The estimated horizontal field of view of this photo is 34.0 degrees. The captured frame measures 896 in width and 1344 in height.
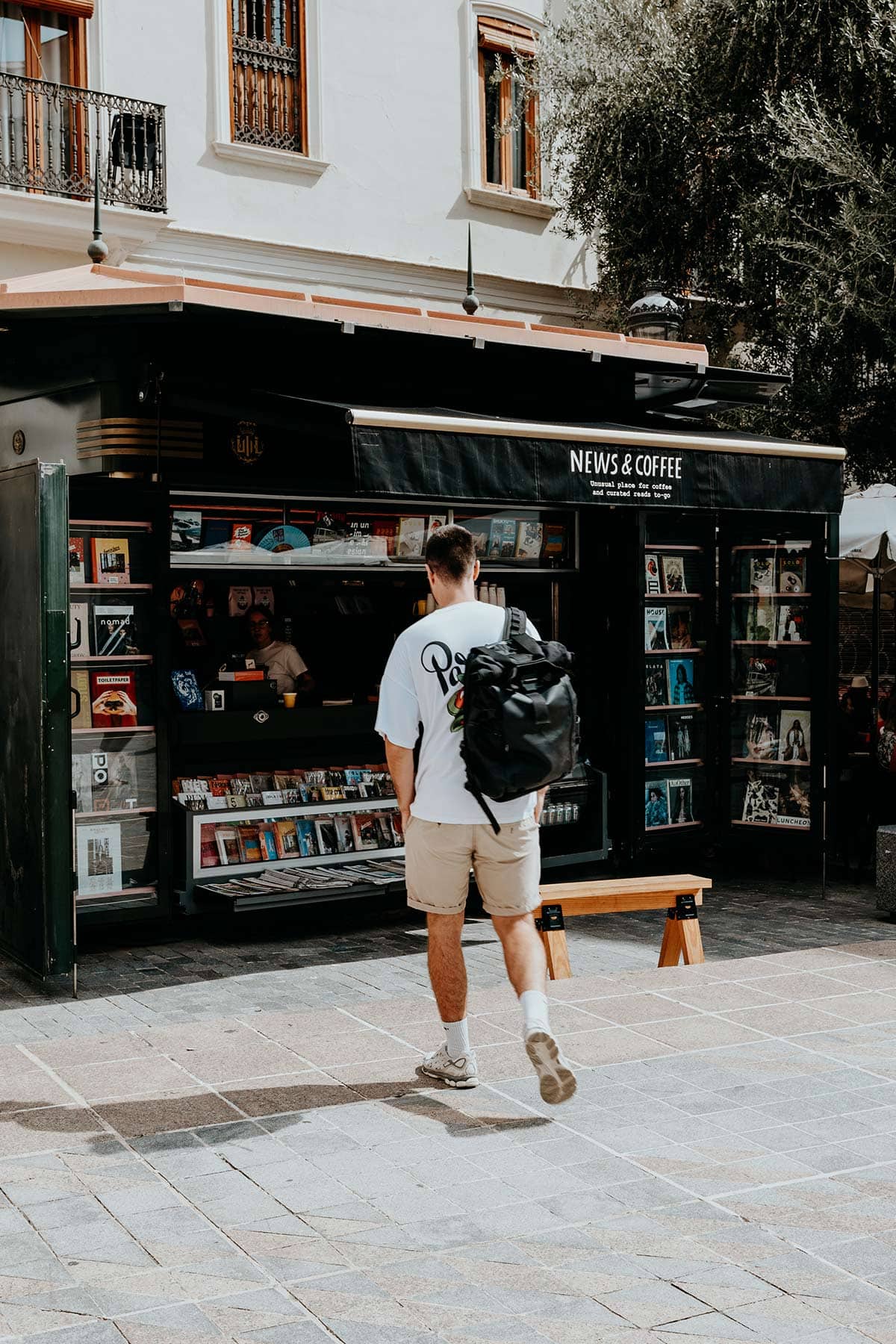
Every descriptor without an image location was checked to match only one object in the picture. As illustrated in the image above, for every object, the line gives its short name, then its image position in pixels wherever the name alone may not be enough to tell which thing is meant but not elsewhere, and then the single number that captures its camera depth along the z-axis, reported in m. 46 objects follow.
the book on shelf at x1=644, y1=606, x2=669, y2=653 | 9.91
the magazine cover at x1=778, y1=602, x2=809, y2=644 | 9.91
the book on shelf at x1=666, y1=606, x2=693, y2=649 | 10.09
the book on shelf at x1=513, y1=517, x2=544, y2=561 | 9.74
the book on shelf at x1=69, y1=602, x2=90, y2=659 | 7.88
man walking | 4.95
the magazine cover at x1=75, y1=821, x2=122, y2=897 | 7.93
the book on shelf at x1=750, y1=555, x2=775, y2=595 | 10.11
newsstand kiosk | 7.25
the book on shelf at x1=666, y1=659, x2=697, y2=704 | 10.11
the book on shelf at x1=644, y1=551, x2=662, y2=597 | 9.86
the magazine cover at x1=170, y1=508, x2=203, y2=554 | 8.38
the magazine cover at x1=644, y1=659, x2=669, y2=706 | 9.94
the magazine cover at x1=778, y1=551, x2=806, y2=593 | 9.93
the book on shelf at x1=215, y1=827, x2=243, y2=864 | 8.38
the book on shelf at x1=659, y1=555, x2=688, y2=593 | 9.99
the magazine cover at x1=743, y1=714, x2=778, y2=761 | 10.11
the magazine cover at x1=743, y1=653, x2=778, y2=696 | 10.13
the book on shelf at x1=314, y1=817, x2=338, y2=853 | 8.86
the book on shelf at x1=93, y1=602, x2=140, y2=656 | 8.00
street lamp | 10.54
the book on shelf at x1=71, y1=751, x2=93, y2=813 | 7.95
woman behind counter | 9.17
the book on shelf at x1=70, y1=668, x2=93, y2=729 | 7.95
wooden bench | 6.99
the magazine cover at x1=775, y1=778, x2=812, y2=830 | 9.88
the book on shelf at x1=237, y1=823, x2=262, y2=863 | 8.50
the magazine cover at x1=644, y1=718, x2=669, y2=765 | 9.95
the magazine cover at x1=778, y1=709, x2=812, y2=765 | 9.92
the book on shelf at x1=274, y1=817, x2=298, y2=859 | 8.69
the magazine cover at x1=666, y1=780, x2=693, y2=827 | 10.09
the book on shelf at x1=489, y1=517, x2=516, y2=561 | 9.62
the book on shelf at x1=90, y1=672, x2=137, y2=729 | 8.02
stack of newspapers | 8.20
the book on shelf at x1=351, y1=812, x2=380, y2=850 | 8.98
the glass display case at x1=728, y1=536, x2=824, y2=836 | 9.89
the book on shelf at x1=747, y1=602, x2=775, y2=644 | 10.11
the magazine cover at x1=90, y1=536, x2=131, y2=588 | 7.95
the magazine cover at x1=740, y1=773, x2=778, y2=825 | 10.07
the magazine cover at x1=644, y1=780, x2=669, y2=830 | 9.94
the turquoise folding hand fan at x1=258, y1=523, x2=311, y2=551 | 8.76
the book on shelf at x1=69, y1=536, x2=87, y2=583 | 7.85
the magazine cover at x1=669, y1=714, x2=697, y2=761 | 10.12
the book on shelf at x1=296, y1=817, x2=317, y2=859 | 8.78
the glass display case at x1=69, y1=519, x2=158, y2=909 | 7.93
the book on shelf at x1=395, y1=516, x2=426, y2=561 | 9.27
